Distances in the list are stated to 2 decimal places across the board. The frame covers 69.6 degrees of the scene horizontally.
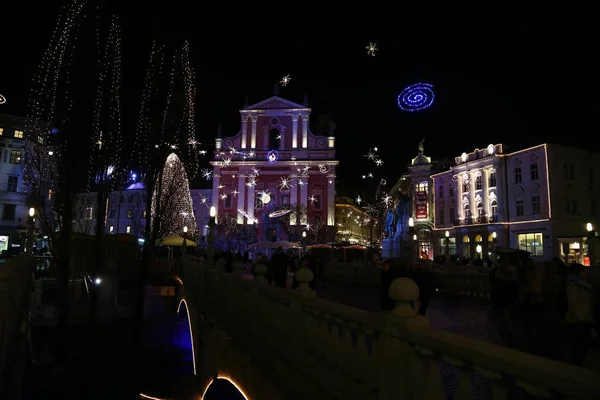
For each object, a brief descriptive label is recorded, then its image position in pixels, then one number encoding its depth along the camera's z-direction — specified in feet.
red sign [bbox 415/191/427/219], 183.11
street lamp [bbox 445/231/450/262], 172.65
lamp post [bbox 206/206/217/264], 59.79
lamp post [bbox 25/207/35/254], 68.48
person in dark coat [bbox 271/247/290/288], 39.42
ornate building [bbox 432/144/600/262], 127.85
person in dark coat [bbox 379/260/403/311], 25.67
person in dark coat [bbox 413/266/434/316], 31.19
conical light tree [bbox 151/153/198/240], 76.79
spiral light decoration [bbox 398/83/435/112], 47.16
